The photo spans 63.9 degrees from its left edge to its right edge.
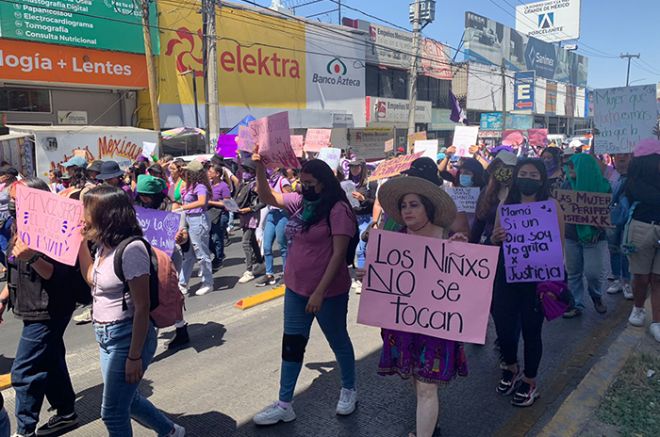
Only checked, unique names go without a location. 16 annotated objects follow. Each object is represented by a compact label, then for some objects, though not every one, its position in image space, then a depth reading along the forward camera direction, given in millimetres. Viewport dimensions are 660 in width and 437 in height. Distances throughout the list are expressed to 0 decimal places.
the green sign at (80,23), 14430
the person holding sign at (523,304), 3592
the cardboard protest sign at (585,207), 5293
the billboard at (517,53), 37562
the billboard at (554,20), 57188
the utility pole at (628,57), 61925
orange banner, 14633
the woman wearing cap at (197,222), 6613
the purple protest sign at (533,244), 3510
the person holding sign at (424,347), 2855
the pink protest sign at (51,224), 2949
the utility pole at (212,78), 16266
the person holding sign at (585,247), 5359
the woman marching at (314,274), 3248
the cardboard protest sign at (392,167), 5945
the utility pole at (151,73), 14789
